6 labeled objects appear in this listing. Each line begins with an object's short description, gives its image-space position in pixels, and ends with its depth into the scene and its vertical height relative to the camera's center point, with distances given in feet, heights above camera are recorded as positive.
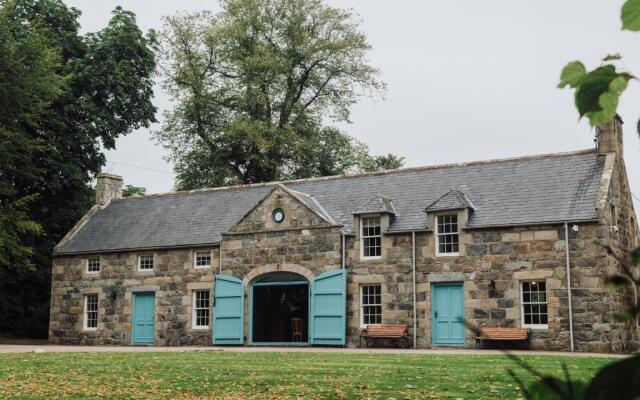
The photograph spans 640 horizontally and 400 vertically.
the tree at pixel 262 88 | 136.56 +41.83
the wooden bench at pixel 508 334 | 72.08 -1.84
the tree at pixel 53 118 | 102.17 +28.99
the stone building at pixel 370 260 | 73.41 +5.91
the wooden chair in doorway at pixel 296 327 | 90.94 -1.51
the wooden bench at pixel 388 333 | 78.38 -1.90
